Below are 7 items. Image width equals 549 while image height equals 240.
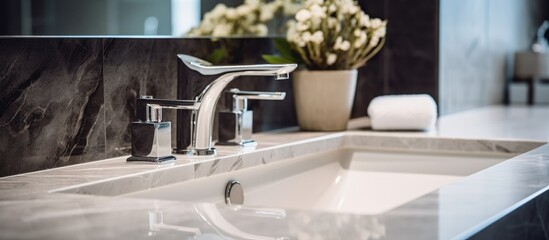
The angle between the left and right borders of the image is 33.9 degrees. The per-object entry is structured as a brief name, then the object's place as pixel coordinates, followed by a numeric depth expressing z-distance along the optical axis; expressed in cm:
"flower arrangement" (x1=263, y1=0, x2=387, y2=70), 220
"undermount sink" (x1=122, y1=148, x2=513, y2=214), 193
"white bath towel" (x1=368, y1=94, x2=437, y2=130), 226
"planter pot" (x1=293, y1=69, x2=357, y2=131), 224
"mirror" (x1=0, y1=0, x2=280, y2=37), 150
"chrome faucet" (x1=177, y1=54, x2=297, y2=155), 176
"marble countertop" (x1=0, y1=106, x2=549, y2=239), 105
